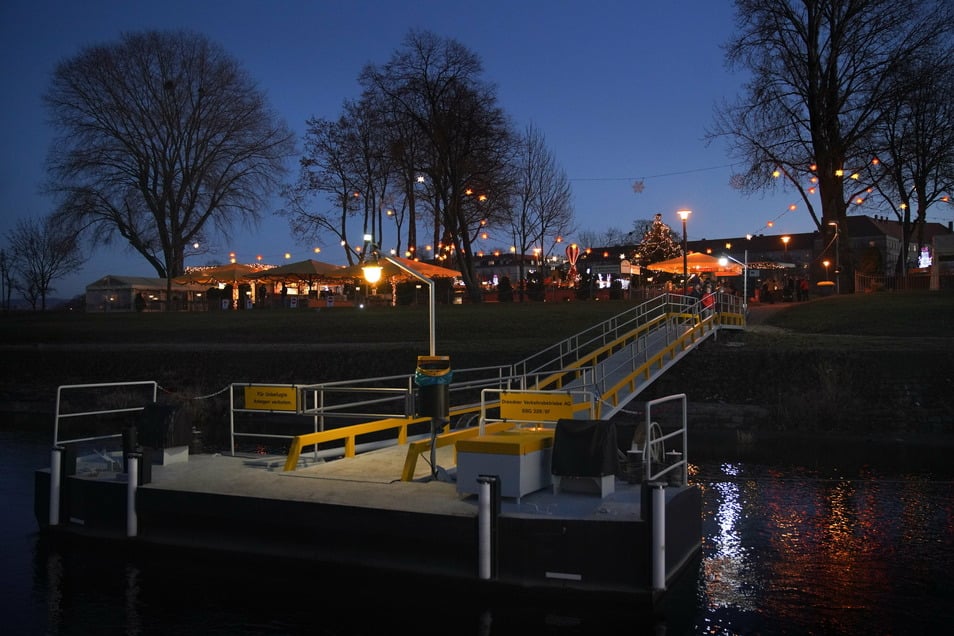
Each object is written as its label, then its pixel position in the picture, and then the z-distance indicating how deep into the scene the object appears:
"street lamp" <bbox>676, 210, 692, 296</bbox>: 29.12
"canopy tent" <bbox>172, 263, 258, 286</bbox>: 47.00
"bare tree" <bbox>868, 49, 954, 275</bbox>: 40.44
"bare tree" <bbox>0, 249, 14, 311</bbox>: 82.06
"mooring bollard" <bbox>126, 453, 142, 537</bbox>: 11.90
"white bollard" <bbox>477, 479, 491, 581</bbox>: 9.69
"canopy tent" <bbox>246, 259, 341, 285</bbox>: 43.28
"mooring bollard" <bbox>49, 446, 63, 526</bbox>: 12.80
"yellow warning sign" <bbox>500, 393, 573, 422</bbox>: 12.03
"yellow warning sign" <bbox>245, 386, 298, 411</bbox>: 13.28
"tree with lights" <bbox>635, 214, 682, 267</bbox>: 66.25
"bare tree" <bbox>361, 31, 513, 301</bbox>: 43.38
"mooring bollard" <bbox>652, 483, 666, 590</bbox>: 9.29
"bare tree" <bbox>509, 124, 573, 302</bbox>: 59.62
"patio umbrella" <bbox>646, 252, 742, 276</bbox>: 37.78
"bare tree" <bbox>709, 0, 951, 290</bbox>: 40.81
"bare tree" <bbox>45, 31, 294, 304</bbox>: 51.12
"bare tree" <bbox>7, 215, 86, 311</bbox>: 79.88
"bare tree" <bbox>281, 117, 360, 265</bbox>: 52.88
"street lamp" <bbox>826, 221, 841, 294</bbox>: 43.56
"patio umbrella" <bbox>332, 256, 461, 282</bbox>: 37.54
